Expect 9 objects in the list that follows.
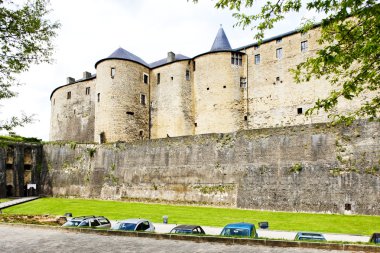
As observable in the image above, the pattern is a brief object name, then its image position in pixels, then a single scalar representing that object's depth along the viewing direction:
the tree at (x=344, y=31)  8.57
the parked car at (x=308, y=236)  12.48
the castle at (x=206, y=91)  38.62
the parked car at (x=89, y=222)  14.36
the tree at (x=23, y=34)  11.79
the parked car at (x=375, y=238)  11.94
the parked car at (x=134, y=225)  13.84
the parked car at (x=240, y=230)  12.03
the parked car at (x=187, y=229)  12.84
